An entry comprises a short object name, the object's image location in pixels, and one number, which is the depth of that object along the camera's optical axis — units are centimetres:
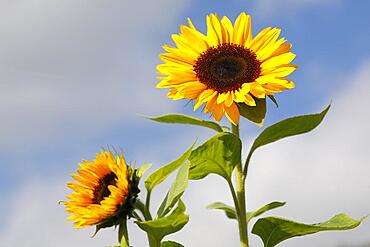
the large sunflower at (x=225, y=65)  363
